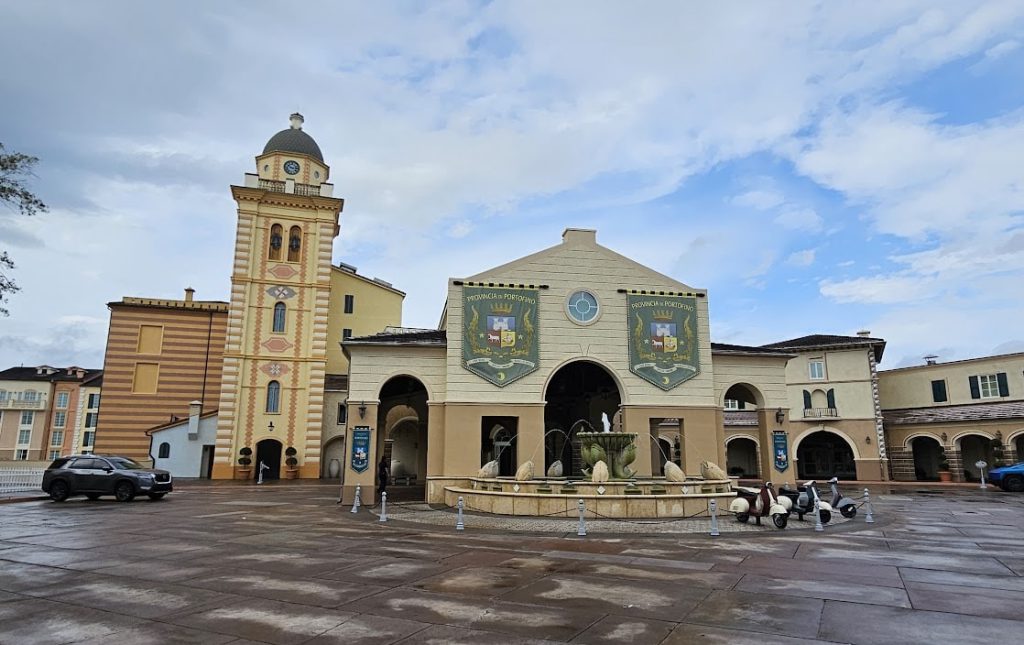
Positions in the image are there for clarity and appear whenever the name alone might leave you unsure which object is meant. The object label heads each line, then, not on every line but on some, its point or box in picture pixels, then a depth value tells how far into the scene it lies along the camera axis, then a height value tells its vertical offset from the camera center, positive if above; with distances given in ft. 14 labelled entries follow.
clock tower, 121.49 +25.81
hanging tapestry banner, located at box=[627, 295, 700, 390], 82.79 +14.15
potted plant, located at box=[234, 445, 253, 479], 118.93 -3.62
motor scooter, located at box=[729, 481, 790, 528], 53.62 -5.08
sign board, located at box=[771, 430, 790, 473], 82.89 -0.52
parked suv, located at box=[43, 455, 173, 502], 73.97 -3.86
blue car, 101.55 -5.17
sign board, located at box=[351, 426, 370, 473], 73.56 -0.28
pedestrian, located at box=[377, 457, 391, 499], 78.78 -3.23
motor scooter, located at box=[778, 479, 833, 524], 52.75 -5.04
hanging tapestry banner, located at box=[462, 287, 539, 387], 78.79 +14.31
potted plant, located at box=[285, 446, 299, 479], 121.08 -3.32
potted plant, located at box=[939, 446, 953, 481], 126.82 -4.94
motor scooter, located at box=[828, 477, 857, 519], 57.41 -5.63
